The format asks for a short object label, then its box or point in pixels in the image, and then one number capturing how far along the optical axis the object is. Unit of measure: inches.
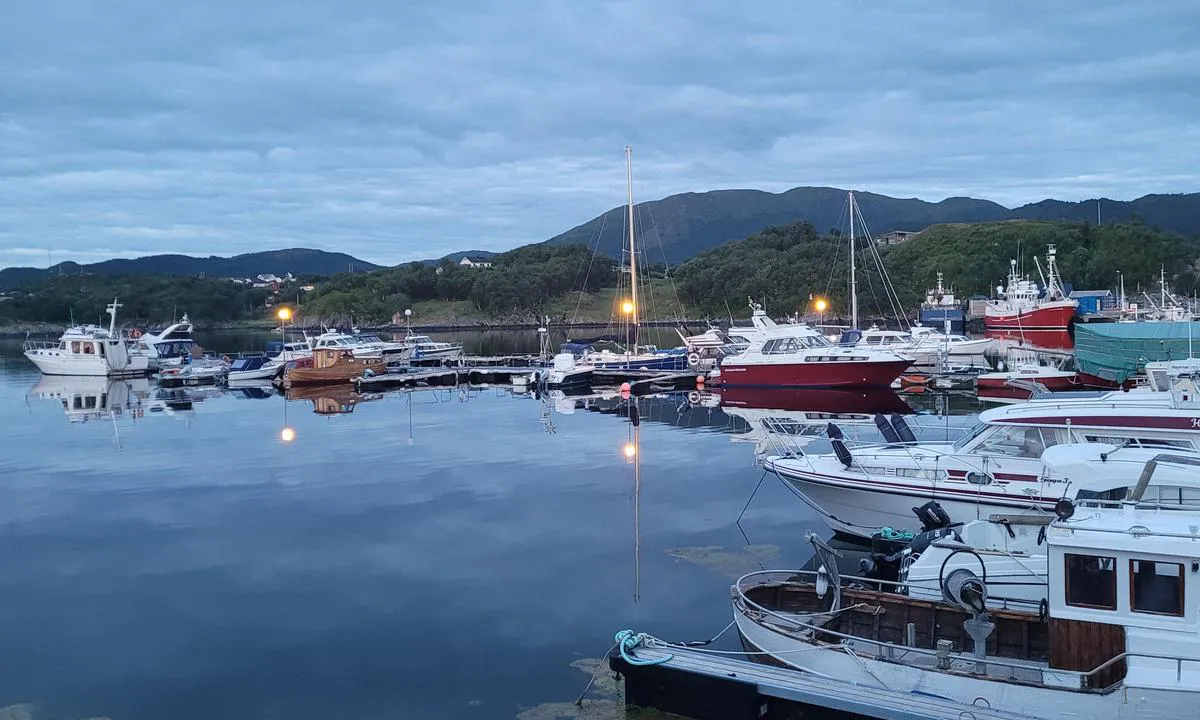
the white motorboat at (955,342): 2241.6
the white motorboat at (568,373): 1972.2
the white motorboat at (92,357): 2426.2
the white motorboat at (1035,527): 467.5
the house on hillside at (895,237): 6803.2
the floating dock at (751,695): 379.6
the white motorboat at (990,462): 650.2
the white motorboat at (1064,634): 366.3
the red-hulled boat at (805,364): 1726.1
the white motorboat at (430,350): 2566.4
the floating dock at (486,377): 1994.3
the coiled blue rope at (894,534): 675.4
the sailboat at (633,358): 2062.0
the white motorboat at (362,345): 2421.8
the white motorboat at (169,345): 2625.5
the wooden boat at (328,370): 2098.9
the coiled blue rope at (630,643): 435.2
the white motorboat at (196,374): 2295.8
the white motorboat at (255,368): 2230.6
